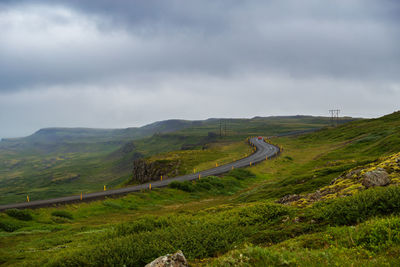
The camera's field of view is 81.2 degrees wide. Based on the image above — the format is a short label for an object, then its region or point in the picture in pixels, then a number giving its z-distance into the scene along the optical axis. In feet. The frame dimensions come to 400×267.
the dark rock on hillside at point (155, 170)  213.75
